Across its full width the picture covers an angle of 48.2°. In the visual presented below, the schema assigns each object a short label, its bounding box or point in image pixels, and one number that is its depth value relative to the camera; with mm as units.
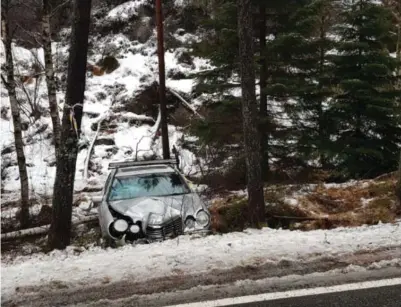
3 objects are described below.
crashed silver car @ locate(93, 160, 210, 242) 7160
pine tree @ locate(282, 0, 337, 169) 12391
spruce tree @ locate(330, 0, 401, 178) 13359
